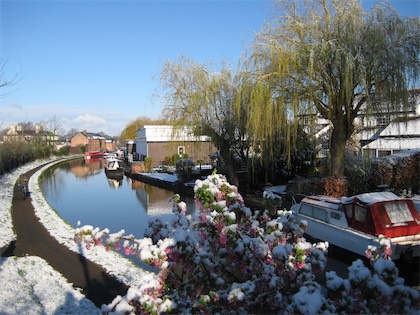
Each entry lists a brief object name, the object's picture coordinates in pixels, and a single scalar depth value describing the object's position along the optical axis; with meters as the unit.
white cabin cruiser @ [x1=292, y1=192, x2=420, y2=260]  8.25
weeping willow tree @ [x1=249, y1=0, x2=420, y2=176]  11.74
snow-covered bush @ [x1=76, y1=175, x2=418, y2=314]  3.14
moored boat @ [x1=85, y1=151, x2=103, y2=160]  75.06
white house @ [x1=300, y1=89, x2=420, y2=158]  12.65
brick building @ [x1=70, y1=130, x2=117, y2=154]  93.06
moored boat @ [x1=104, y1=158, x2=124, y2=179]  35.38
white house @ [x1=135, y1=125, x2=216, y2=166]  38.09
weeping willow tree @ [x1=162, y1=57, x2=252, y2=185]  19.34
